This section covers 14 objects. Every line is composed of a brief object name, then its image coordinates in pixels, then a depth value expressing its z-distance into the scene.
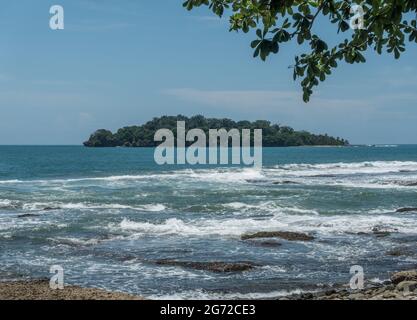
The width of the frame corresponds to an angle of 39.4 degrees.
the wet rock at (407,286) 10.30
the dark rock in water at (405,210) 27.33
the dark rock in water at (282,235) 18.98
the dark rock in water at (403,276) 12.44
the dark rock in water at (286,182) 46.89
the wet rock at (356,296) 10.39
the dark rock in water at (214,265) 14.52
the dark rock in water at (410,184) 43.19
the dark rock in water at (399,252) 16.50
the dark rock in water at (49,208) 28.42
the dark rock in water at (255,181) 49.88
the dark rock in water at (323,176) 56.34
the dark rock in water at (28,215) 25.64
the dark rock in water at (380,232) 19.85
